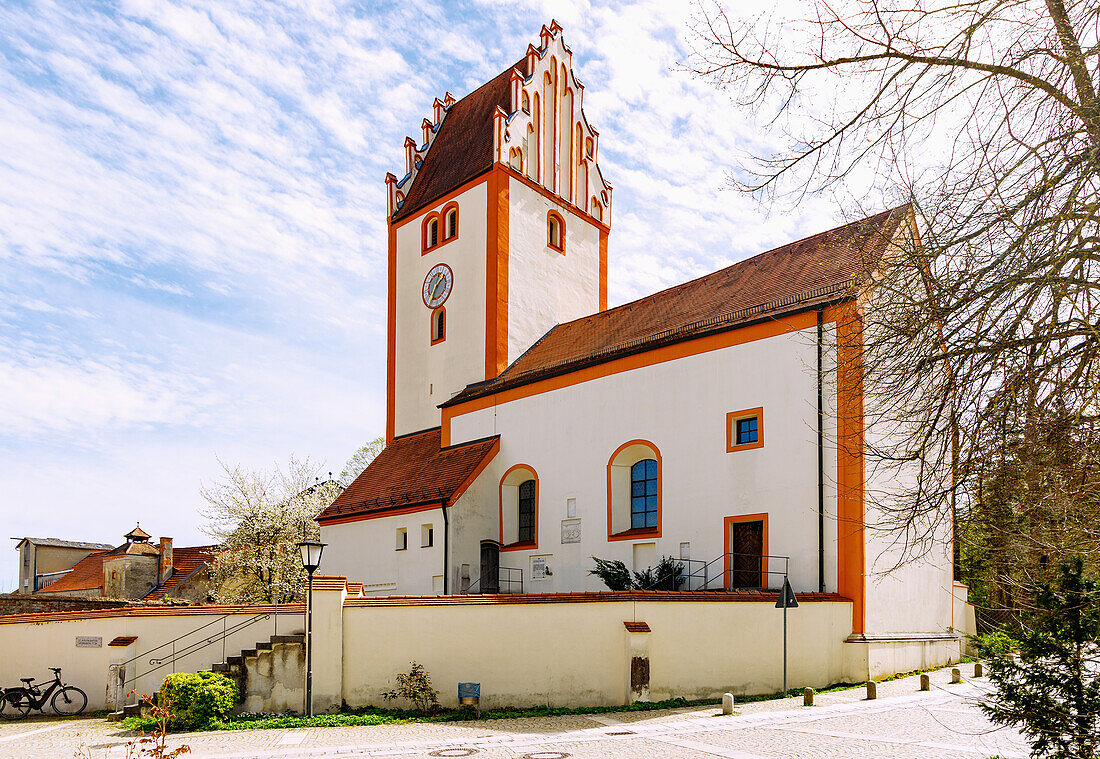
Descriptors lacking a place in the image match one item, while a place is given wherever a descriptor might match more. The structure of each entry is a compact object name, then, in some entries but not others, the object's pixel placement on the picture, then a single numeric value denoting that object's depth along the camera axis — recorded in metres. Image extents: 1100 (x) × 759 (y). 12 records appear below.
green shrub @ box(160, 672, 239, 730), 14.48
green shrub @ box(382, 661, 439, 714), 15.59
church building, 18.61
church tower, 30.17
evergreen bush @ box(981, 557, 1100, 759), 7.68
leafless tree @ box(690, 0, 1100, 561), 6.52
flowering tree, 35.69
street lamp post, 15.30
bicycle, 16.97
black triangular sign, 15.65
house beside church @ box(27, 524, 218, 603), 48.44
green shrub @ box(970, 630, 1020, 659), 8.28
